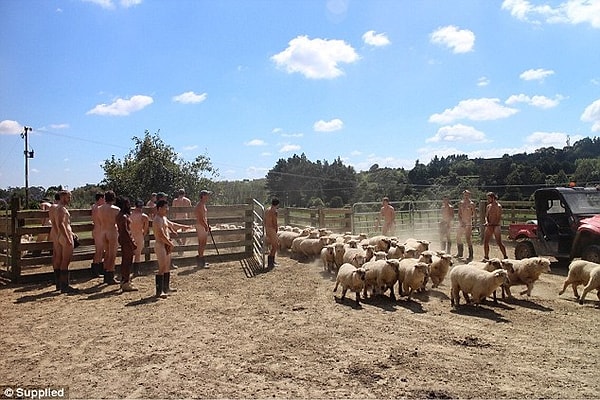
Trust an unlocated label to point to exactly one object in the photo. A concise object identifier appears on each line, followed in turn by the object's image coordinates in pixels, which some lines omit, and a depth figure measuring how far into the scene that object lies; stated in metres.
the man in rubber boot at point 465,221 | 13.65
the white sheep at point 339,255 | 10.68
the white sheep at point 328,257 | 10.98
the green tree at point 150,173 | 29.73
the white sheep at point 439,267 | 8.84
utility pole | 36.91
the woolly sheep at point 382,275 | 8.03
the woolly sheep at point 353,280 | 7.79
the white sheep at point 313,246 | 12.74
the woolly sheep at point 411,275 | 7.94
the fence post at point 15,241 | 9.70
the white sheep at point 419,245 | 10.41
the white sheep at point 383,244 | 10.73
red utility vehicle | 10.06
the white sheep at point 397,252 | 10.12
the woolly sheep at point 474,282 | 7.29
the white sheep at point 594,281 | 7.52
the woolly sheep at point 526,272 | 8.17
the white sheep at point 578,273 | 7.90
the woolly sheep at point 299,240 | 13.53
